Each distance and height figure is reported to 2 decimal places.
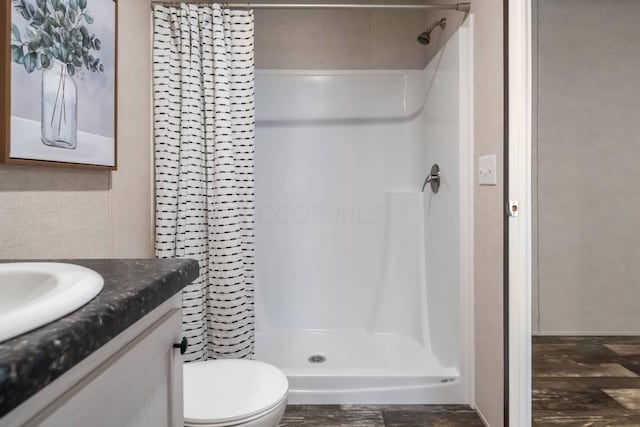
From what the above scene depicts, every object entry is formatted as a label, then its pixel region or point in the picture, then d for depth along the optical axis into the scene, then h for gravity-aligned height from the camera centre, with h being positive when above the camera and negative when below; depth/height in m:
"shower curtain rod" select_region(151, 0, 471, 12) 1.59 +0.95
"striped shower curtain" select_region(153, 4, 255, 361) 1.58 +0.27
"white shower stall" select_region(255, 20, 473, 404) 2.41 +0.08
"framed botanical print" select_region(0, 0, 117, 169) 0.84 +0.36
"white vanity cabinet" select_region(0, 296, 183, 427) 0.36 -0.21
